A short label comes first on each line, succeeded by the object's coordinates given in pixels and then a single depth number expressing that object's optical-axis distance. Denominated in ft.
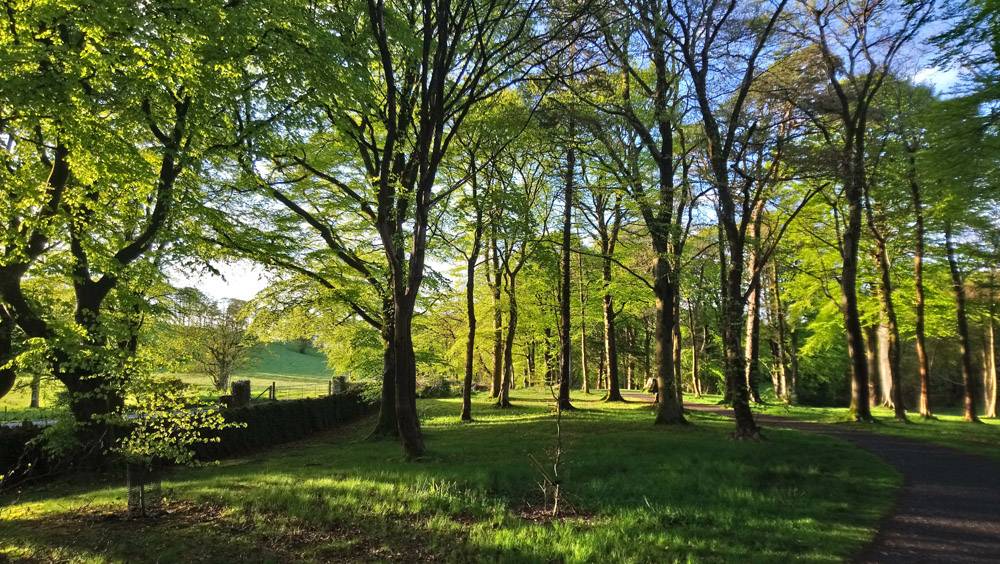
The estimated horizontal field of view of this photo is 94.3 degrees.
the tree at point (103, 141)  21.34
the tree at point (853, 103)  45.34
